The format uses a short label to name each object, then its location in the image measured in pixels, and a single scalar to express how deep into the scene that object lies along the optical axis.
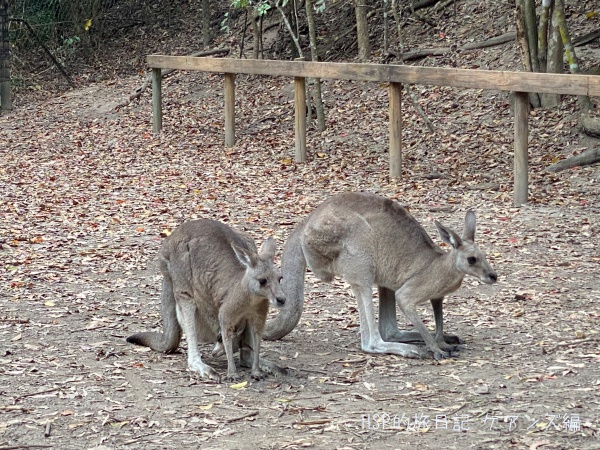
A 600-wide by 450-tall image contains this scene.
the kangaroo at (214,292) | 5.19
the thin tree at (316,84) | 13.05
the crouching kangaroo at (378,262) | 5.71
